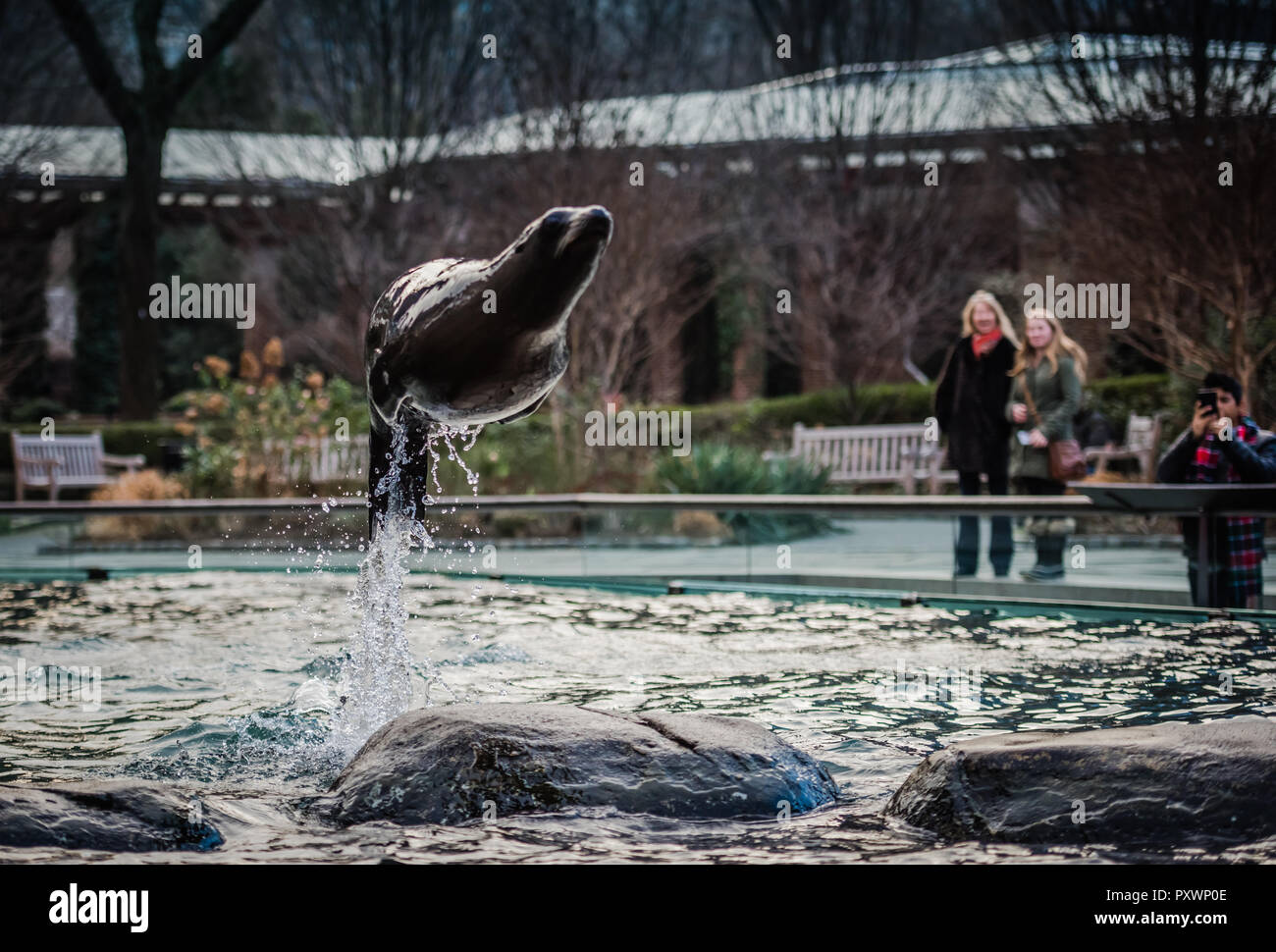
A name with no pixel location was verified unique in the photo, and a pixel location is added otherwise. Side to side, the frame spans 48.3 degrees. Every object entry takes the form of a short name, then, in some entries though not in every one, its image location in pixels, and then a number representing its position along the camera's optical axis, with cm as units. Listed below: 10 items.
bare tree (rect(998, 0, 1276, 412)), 1376
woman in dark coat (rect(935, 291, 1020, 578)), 980
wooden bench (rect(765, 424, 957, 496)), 1645
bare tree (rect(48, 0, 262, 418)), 2234
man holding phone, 760
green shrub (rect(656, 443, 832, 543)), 1381
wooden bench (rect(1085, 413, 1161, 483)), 1452
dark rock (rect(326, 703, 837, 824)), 393
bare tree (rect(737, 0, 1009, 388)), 2217
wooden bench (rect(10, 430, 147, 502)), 1686
